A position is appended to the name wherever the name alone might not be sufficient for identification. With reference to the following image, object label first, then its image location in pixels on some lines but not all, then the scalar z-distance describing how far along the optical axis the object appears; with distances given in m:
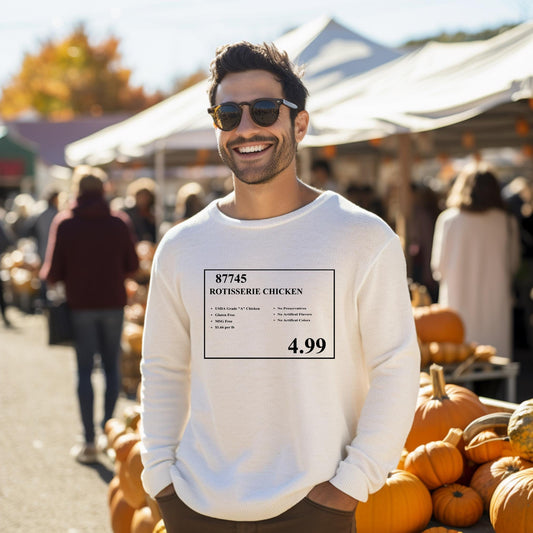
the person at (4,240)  12.32
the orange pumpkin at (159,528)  3.48
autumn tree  54.81
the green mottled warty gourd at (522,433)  3.18
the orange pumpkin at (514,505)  2.93
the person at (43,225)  13.60
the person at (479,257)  6.92
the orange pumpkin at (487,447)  3.44
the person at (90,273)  6.36
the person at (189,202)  9.48
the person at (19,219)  18.77
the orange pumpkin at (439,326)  5.82
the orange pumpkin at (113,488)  4.59
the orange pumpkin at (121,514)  4.36
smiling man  2.17
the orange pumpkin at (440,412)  3.71
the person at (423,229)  9.45
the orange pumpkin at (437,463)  3.38
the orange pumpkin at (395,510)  3.20
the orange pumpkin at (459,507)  3.22
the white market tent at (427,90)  5.17
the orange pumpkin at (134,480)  4.10
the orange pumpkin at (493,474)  3.25
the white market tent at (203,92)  7.63
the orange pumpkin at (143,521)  3.89
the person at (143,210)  11.63
